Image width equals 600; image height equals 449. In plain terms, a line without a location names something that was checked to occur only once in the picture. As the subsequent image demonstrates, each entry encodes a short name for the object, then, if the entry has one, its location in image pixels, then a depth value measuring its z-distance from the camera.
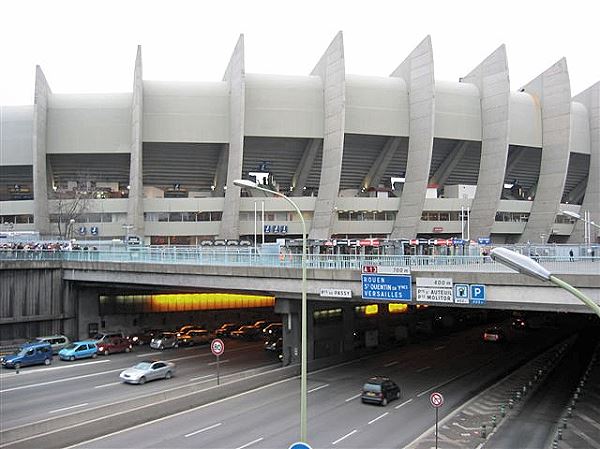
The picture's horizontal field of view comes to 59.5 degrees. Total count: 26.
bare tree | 62.00
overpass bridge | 21.86
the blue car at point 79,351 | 34.72
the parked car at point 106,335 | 39.34
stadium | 62.81
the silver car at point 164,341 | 39.59
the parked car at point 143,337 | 41.34
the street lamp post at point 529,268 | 8.25
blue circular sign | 8.26
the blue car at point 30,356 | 31.59
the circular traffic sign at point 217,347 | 25.44
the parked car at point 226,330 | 45.09
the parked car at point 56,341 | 37.22
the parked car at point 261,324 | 46.28
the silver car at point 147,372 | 27.84
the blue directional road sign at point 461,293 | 22.50
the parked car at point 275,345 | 37.42
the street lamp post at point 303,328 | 12.66
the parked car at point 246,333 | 43.75
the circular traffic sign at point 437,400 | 18.75
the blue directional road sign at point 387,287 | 23.80
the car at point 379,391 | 24.61
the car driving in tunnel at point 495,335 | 45.03
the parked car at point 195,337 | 40.78
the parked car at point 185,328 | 42.96
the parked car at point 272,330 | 43.38
